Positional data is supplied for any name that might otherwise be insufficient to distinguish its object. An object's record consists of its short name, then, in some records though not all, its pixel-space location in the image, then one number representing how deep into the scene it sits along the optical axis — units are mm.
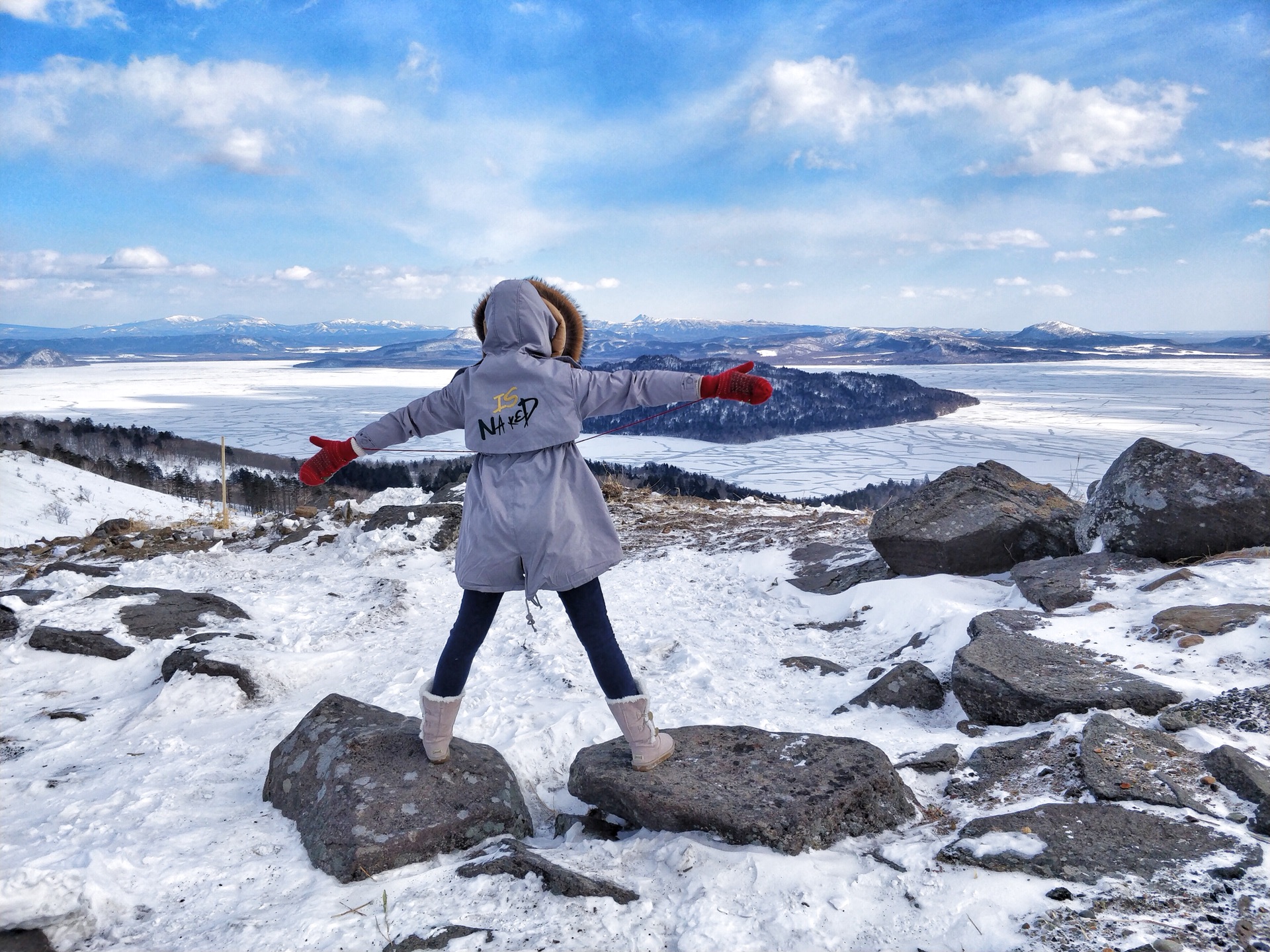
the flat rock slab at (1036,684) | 3092
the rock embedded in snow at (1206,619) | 3631
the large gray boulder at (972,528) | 5809
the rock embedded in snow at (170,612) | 5285
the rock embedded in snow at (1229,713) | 2771
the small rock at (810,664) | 4754
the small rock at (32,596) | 5738
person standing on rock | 2721
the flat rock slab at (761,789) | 2404
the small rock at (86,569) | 7000
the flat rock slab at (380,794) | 2486
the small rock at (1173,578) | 4371
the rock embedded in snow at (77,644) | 4863
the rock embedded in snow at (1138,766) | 2361
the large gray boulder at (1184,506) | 4879
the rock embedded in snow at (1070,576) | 4574
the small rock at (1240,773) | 2266
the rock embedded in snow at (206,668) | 4340
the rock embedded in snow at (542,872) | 2188
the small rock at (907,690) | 3869
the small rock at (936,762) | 2932
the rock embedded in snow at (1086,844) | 2021
